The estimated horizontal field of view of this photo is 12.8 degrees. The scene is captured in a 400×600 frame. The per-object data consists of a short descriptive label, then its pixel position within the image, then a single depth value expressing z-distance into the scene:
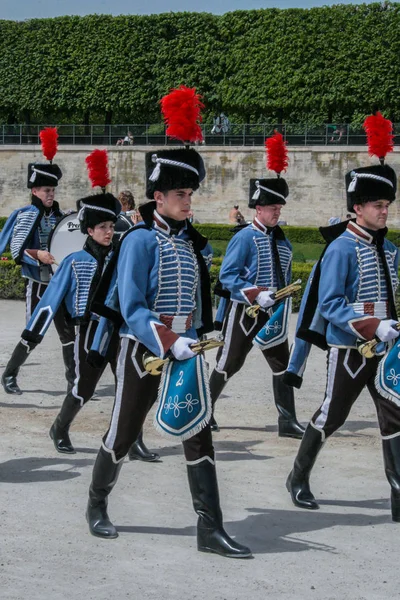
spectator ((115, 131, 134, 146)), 59.55
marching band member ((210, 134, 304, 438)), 12.03
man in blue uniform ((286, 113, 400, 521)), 8.77
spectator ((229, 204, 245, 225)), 24.10
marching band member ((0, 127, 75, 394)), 14.52
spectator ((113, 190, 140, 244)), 13.16
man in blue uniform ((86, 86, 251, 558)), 7.92
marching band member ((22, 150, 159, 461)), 10.71
